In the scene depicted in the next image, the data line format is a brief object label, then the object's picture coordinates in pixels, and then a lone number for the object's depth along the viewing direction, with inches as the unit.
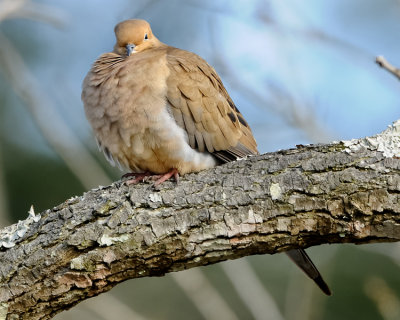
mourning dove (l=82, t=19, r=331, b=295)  269.3
